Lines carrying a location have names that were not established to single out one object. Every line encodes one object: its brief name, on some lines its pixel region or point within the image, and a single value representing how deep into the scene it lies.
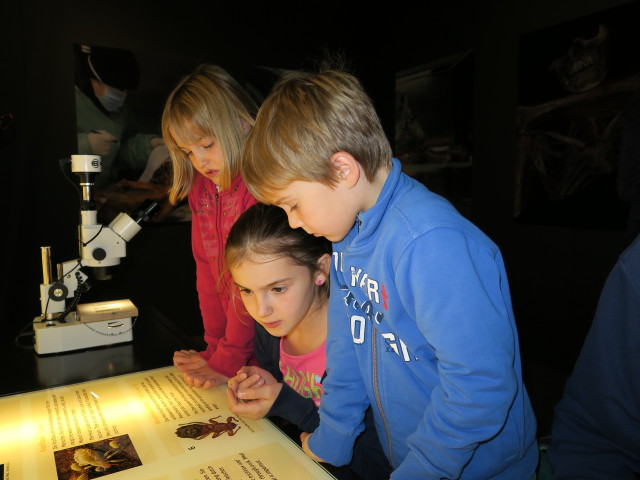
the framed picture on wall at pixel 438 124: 3.76
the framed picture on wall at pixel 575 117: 2.74
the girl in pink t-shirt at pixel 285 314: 1.16
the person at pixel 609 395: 0.87
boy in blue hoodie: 0.79
